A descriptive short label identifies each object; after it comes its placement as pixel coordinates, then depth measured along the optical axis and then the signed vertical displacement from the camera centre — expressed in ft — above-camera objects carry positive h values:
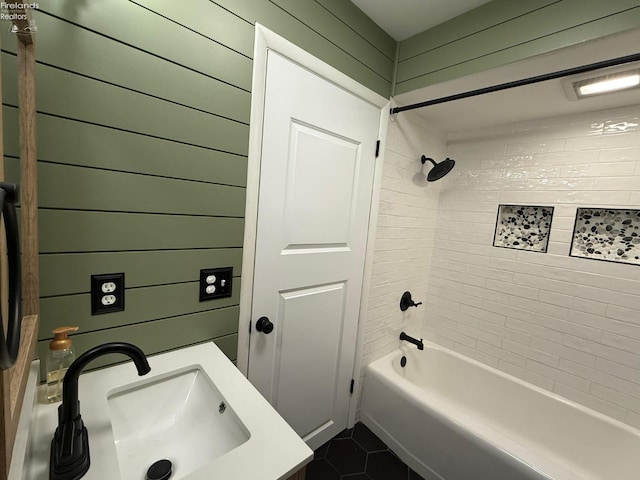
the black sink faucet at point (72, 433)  1.76 -1.63
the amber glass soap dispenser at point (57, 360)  2.43 -1.54
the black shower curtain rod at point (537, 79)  3.17 +2.15
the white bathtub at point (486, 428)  4.16 -3.58
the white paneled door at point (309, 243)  3.93 -0.44
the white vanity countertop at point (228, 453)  1.93 -1.85
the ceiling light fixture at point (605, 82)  3.90 +2.44
